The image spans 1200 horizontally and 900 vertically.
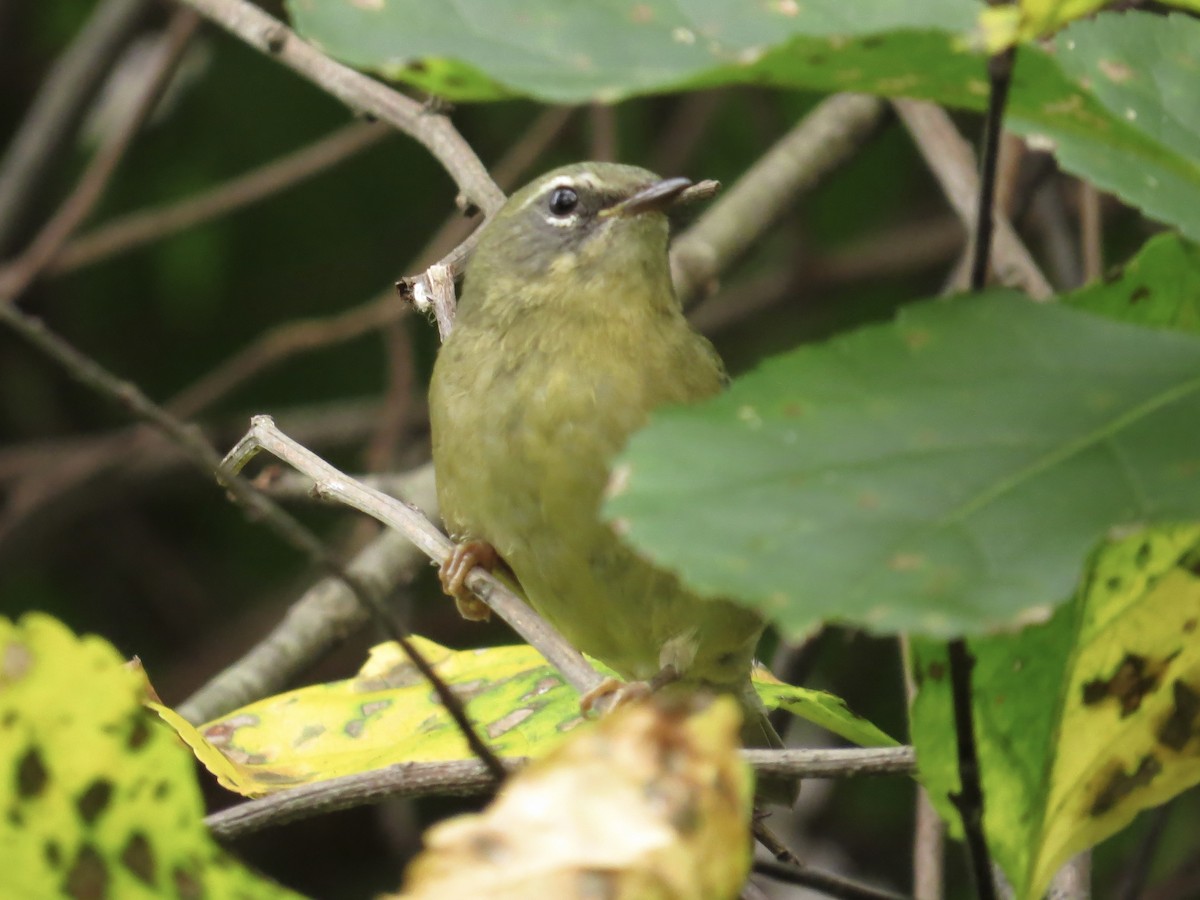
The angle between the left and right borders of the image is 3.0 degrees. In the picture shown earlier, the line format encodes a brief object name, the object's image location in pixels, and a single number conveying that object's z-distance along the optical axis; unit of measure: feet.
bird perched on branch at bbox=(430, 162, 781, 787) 7.85
